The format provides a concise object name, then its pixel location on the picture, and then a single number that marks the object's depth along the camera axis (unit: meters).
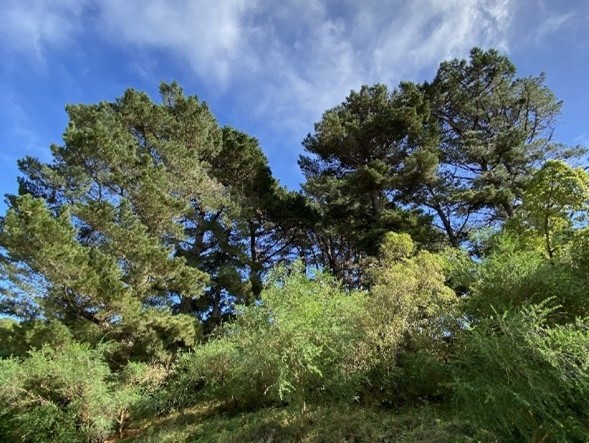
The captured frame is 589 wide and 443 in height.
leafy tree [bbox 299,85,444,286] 18.23
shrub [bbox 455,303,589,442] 5.34
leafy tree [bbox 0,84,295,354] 12.09
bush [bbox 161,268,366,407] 9.25
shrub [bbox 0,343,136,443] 10.40
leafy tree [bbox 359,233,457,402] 10.33
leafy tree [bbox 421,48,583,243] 18.50
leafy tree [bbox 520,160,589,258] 9.09
